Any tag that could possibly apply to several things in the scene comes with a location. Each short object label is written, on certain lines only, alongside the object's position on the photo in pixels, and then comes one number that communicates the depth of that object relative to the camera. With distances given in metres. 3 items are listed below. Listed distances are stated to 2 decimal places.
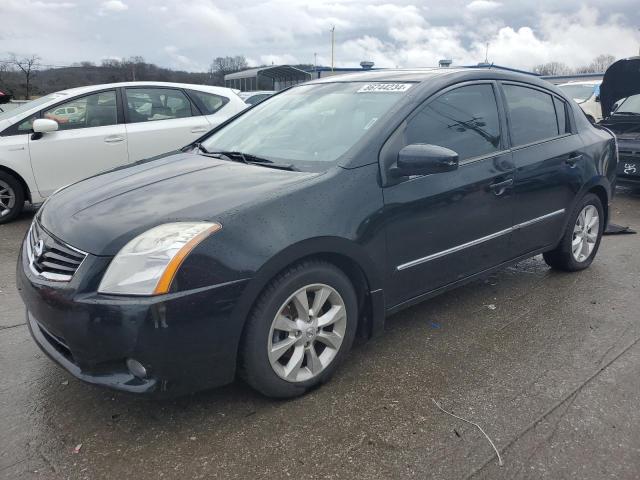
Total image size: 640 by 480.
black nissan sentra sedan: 2.23
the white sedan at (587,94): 12.54
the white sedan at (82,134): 6.15
